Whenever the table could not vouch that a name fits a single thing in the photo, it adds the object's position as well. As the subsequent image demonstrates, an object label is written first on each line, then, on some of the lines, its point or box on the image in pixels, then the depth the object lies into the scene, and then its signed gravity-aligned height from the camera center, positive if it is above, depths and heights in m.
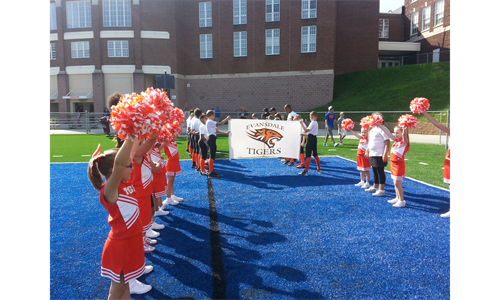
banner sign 10.28 -0.40
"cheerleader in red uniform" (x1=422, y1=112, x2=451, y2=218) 5.46 -0.75
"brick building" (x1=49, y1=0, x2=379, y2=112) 32.28 +8.85
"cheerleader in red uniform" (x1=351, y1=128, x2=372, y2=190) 7.86 -0.91
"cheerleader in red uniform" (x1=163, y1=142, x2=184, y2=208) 6.66 -0.85
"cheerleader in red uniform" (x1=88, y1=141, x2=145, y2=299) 2.60 -0.94
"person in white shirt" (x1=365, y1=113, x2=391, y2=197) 6.67 -0.59
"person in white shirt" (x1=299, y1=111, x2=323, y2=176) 9.36 -0.42
